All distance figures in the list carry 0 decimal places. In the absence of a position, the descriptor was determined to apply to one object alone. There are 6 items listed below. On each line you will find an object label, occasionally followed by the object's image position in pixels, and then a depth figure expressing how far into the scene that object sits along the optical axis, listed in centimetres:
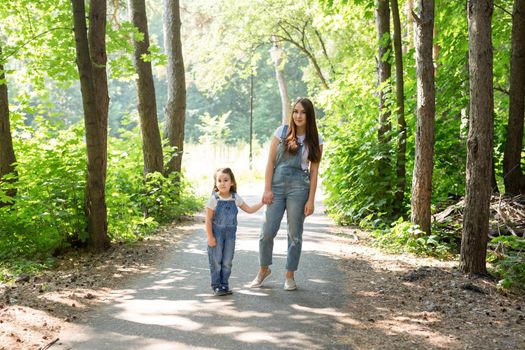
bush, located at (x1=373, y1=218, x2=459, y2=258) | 906
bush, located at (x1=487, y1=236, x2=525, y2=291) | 684
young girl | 619
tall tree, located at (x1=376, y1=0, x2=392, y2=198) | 1209
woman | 627
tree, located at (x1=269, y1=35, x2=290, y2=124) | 3412
